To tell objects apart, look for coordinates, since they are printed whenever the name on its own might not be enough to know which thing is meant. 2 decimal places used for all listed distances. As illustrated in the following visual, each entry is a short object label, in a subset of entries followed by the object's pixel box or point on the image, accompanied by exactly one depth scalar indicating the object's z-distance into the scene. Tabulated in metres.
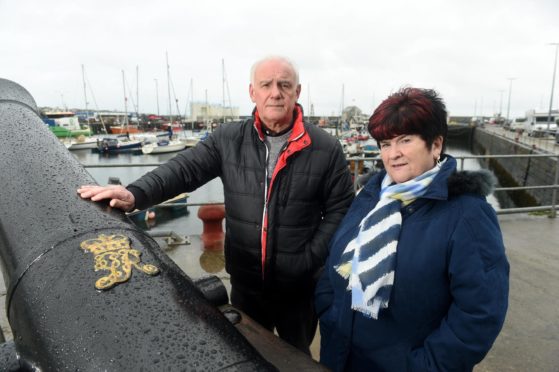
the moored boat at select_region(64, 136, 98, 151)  52.57
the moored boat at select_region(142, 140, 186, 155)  46.83
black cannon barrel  1.02
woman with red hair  1.43
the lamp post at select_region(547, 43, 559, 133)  35.29
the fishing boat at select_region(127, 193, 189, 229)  16.11
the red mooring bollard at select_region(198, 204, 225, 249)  5.36
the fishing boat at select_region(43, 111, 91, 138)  58.36
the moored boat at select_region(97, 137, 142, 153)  49.83
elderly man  2.18
